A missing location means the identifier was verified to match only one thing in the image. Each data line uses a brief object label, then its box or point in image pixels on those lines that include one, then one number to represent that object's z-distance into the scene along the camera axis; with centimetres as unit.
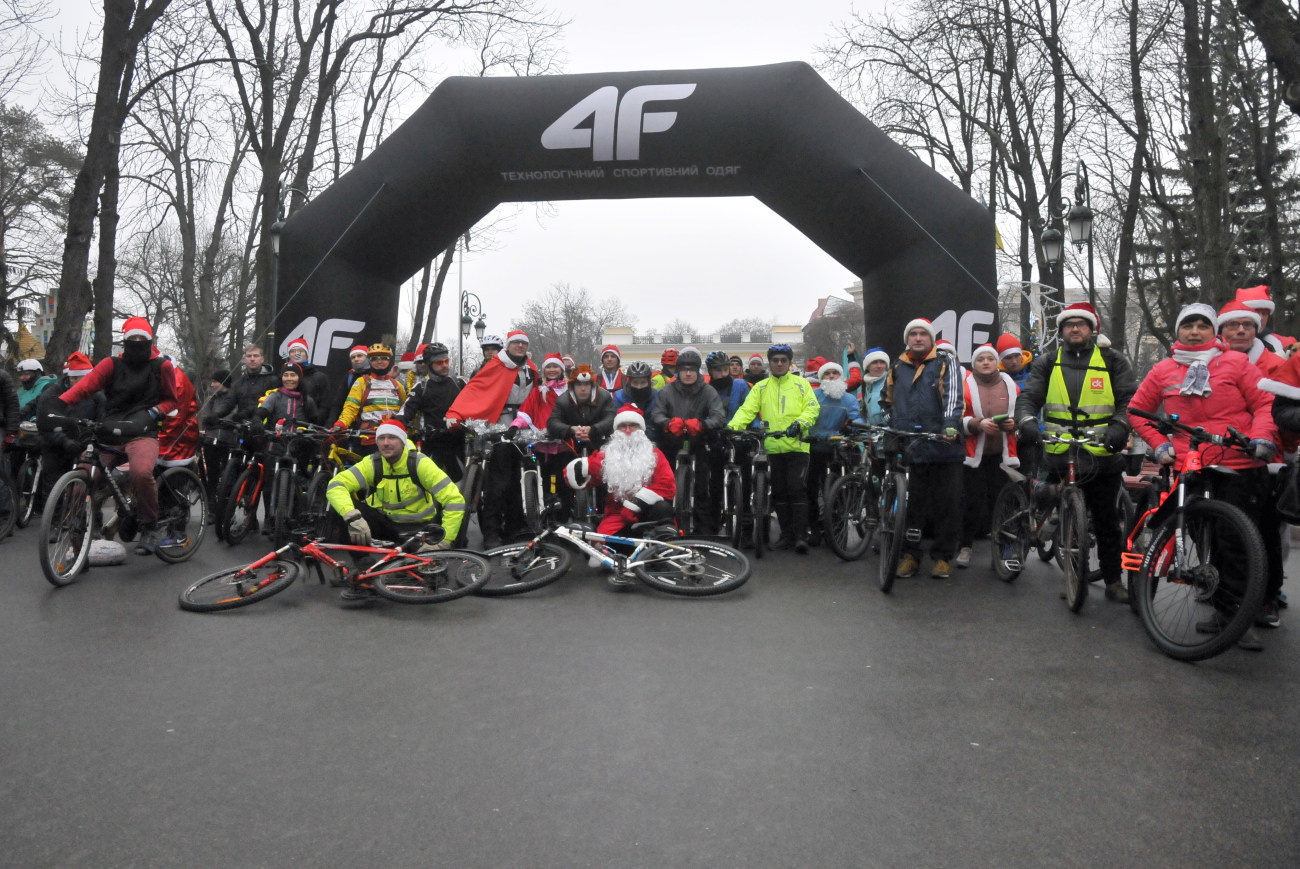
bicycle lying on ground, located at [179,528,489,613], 647
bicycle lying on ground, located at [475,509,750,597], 700
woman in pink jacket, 554
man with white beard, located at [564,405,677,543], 787
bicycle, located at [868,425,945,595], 698
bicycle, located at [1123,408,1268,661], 479
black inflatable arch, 1060
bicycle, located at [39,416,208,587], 695
